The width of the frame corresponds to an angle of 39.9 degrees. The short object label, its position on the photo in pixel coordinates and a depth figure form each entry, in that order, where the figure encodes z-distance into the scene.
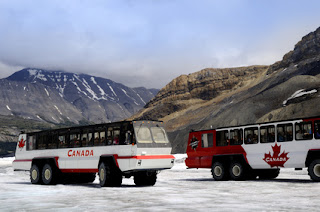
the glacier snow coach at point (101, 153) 19.55
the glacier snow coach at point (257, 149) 21.22
